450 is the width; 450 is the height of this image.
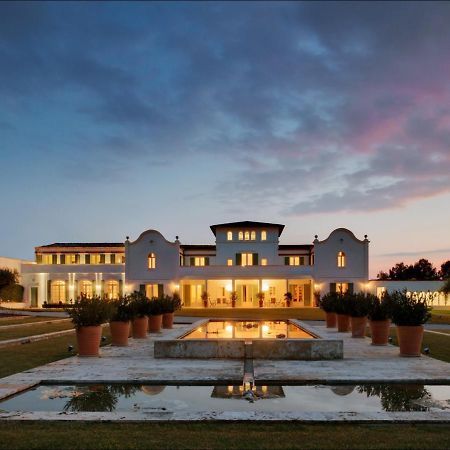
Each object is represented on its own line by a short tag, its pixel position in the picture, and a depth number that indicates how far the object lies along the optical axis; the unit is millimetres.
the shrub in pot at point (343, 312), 18219
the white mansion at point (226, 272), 45500
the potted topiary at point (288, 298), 43931
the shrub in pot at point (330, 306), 20328
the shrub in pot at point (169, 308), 20605
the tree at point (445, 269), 83862
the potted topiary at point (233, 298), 44156
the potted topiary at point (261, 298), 43912
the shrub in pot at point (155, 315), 19406
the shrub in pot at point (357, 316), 16828
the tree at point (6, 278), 42750
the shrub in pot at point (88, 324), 12836
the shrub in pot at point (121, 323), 15289
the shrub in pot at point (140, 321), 17367
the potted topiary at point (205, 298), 44503
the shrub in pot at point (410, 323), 12834
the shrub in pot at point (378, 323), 15141
